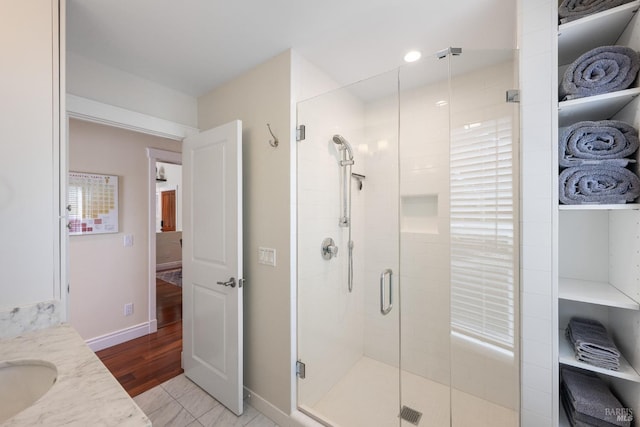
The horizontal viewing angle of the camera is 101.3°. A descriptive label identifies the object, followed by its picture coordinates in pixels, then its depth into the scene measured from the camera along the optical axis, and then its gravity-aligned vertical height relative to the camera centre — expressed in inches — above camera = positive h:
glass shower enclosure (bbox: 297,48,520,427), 63.2 -9.9
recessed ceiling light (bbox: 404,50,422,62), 69.0 +42.2
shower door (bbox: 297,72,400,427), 71.4 -13.2
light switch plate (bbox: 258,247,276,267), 70.7 -11.9
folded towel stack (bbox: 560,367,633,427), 39.9 -30.2
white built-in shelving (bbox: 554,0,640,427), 39.8 -5.1
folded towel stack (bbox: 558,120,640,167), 40.0 +11.0
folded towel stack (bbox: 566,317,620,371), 40.2 -21.2
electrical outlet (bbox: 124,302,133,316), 111.5 -41.1
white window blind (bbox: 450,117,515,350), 61.4 -4.9
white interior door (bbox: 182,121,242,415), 70.8 -14.5
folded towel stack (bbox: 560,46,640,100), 39.5 +22.1
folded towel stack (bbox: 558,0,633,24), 41.3 +33.1
